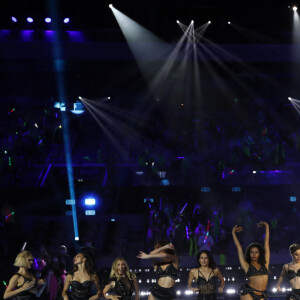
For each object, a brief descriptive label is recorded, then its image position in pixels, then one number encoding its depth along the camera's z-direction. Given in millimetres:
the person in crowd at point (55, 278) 19172
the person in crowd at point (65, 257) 21261
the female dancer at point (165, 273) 14703
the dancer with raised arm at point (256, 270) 14187
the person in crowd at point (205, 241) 26094
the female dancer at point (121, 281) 14141
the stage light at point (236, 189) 28995
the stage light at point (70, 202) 28623
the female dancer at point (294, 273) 14086
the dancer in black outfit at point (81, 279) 13961
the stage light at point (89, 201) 28797
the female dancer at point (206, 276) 14953
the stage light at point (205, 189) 28875
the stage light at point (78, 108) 37031
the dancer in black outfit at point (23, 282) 12922
